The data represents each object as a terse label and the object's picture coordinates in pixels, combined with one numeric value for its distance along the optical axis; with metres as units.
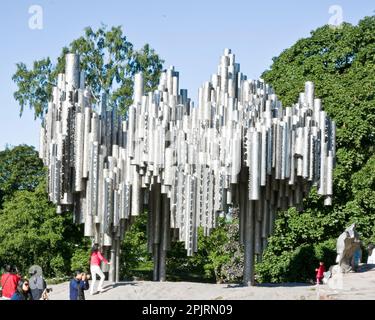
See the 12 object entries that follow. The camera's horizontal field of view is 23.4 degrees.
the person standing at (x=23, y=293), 22.28
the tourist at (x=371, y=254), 34.14
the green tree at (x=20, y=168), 62.84
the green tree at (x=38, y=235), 47.59
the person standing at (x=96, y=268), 26.67
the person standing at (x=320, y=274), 28.01
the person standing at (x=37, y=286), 24.06
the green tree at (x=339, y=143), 40.78
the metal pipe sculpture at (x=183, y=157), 27.06
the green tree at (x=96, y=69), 51.47
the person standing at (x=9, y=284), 23.42
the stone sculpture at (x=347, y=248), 29.75
